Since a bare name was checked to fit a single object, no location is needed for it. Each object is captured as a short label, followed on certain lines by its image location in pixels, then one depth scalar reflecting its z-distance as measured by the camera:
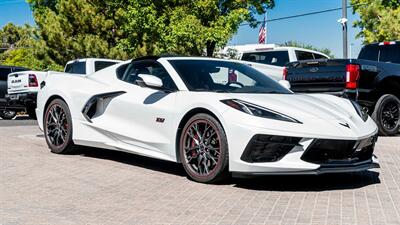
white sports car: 5.38
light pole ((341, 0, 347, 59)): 23.02
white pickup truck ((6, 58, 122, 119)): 14.45
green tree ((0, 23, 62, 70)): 27.25
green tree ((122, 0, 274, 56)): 20.08
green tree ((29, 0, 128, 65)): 25.06
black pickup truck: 10.07
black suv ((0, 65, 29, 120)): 17.36
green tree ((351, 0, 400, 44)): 29.72
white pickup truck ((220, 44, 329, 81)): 14.10
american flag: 34.53
